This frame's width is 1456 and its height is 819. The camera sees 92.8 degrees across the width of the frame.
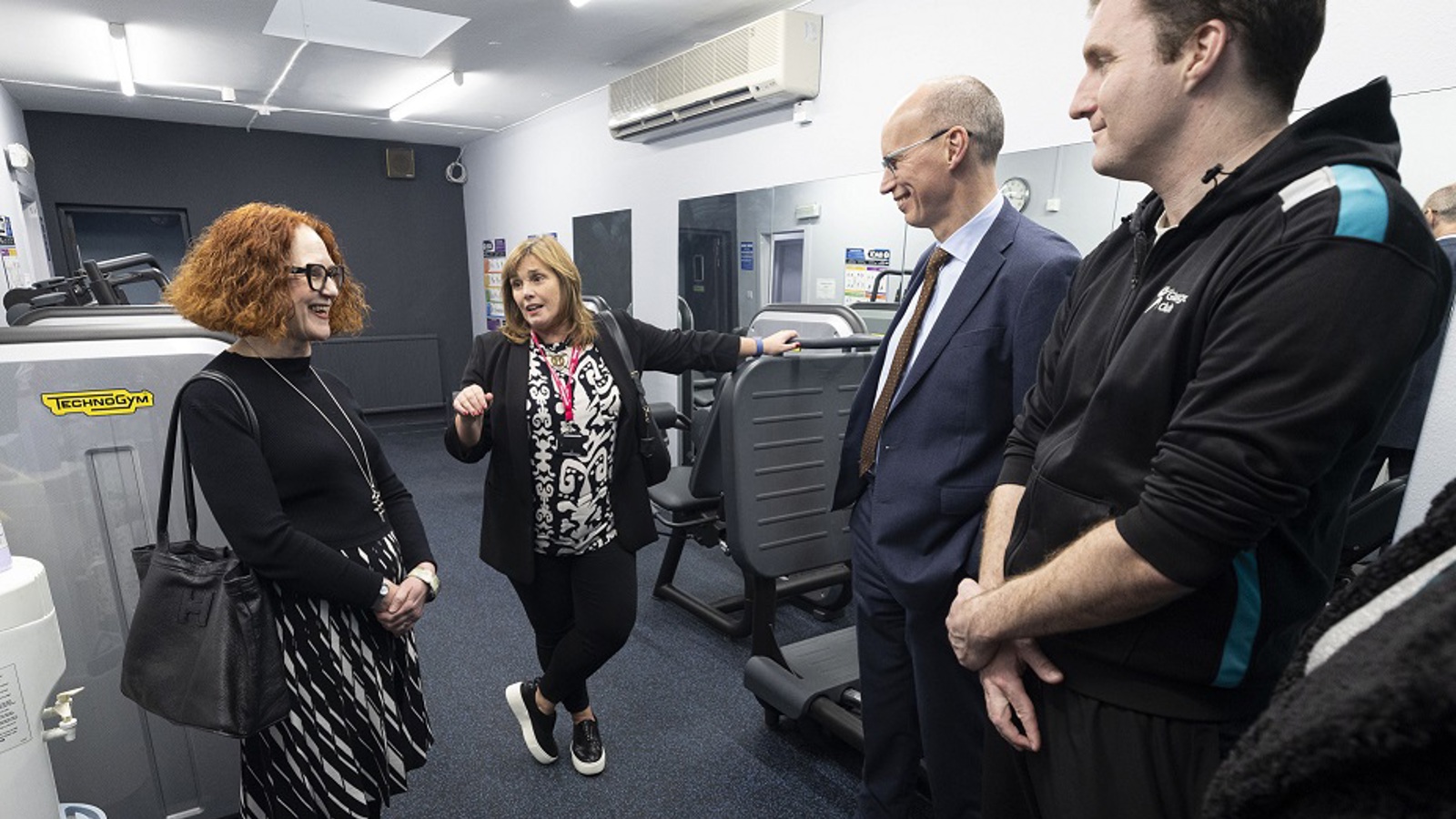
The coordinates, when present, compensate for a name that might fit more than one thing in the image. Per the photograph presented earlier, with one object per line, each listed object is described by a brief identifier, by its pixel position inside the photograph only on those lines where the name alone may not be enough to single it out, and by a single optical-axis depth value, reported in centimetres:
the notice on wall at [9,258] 400
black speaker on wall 696
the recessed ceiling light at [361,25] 354
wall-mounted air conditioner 334
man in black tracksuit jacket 65
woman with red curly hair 123
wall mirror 246
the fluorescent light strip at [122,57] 373
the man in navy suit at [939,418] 134
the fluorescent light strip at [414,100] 473
